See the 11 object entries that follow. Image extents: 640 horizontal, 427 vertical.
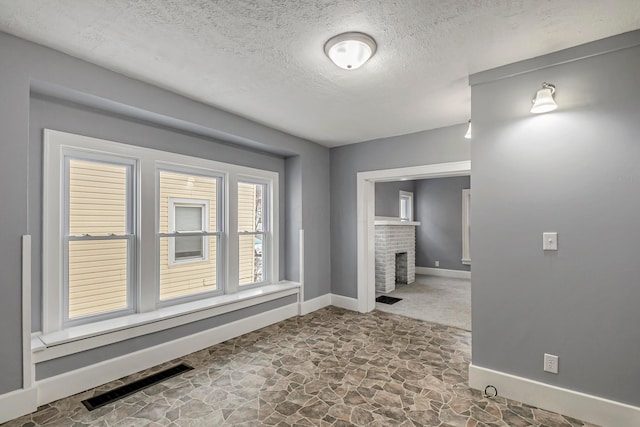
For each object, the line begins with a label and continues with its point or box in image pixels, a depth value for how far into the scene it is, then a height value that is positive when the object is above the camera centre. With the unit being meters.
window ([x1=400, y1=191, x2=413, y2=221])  7.92 +0.24
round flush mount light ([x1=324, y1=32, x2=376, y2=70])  2.00 +1.12
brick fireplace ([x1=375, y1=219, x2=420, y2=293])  6.12 -0.80
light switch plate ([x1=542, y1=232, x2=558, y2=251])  2.24 -0.19
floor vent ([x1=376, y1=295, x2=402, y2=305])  5.30 -1.48
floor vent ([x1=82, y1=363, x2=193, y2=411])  2.29 -1.37
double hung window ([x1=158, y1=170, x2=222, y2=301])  3.33 -0.19
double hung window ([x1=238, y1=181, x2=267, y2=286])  4.20 -0.21
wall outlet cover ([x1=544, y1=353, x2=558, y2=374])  2.22 -1.07
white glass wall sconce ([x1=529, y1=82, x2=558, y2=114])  2.09 +0.78
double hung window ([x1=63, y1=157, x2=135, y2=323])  2.65 -0.18
